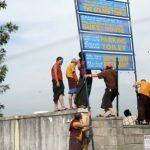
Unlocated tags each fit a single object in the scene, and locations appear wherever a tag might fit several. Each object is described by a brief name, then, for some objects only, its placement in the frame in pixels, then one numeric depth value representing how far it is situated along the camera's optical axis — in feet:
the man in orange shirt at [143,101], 47.21
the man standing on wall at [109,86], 44.52
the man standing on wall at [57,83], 48.42
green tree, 67.41
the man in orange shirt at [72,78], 47.34
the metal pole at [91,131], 43.19
